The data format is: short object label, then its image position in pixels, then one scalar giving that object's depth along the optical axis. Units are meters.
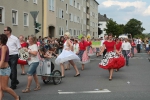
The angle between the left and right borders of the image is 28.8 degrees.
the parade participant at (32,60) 8.73
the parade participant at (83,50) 16.18
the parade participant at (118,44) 15.34
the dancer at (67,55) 11.93
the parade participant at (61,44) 21.90
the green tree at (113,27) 104.81
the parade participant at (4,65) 6.70
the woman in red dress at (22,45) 13.43
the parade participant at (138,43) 35.33
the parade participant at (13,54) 9.35
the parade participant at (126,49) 17.84
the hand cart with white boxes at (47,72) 9.70
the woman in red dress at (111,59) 11.63
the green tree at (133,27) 148.25
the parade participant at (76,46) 17.04
